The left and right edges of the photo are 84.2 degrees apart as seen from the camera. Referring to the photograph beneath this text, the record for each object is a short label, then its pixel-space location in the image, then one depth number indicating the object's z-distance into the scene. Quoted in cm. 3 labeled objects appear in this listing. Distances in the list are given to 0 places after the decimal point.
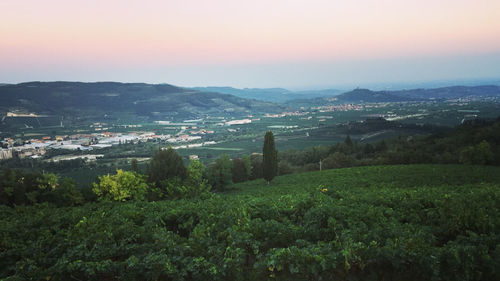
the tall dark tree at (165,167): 3278
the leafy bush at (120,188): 2553
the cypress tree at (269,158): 3566
